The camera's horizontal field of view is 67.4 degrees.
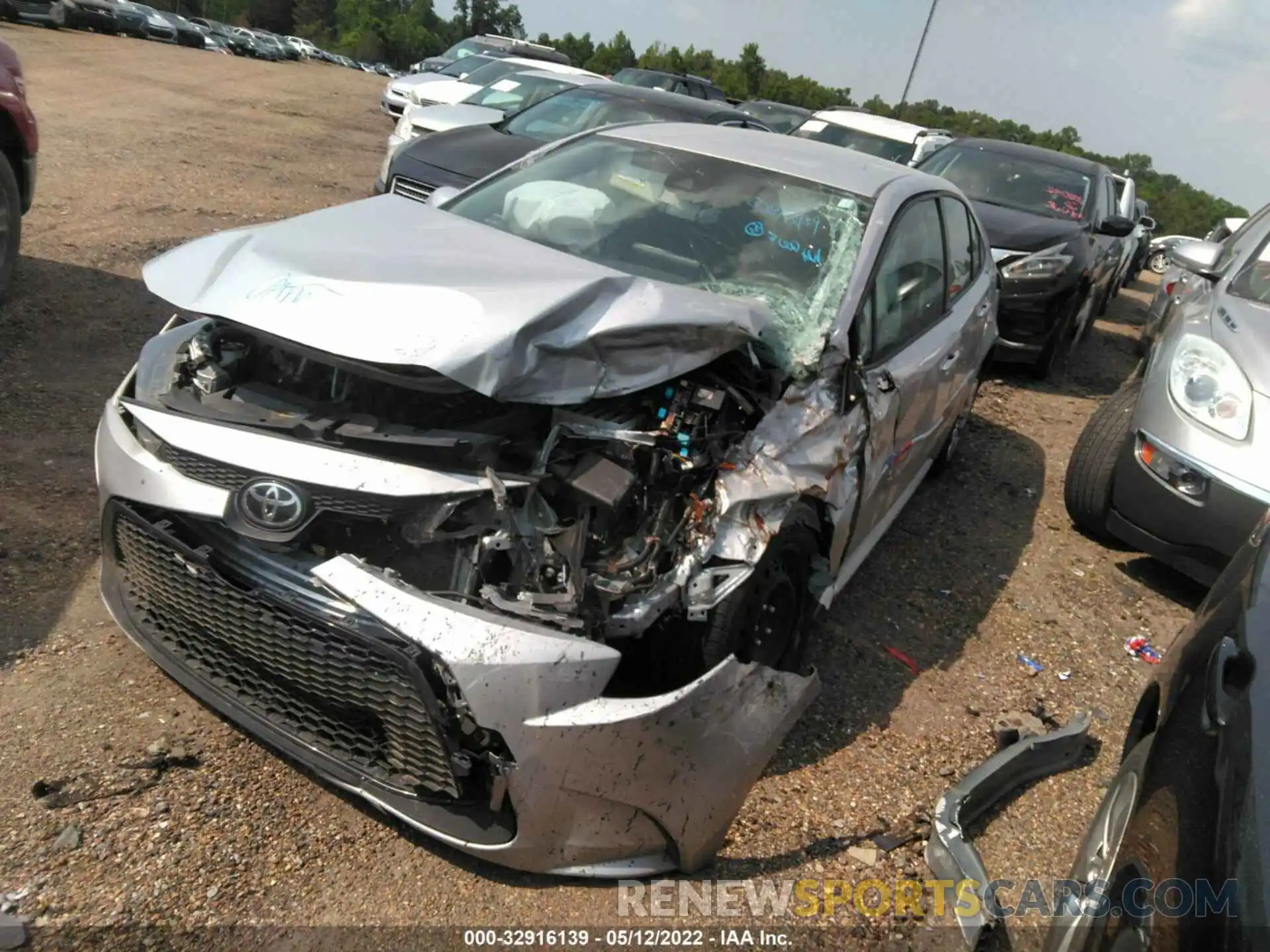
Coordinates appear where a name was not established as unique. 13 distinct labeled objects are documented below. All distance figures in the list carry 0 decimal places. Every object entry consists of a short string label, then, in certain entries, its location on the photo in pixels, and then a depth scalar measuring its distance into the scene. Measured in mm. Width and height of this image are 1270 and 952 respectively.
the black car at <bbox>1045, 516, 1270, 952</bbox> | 1377
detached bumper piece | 2537
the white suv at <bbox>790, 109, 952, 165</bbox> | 11312
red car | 4875
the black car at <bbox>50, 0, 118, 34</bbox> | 24094
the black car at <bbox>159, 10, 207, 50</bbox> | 30203
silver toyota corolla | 2174
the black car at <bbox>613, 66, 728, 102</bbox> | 16031
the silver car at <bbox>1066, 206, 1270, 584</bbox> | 3848
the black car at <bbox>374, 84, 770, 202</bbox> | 6879
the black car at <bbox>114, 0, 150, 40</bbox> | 27062
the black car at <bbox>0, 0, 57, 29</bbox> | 21734
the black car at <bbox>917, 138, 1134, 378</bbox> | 7074
